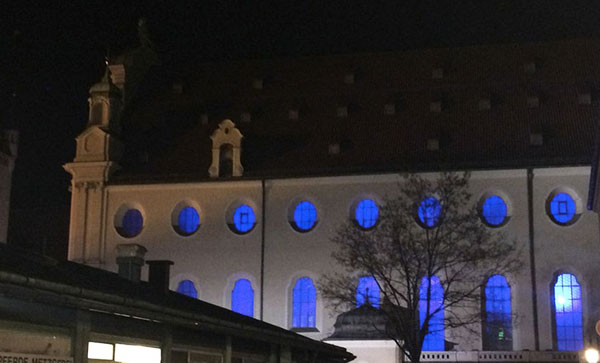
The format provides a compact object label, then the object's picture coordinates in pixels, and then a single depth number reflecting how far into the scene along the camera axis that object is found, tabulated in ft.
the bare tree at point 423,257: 130.62
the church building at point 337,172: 148.05
